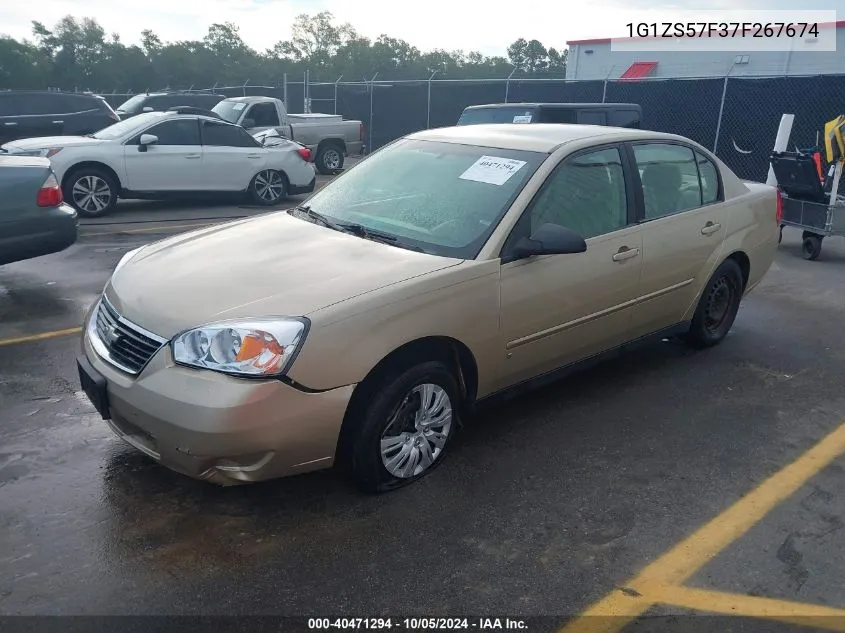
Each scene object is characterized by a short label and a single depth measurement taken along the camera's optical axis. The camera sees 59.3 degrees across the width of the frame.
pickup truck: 15.57
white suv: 10.32
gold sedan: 3.04
